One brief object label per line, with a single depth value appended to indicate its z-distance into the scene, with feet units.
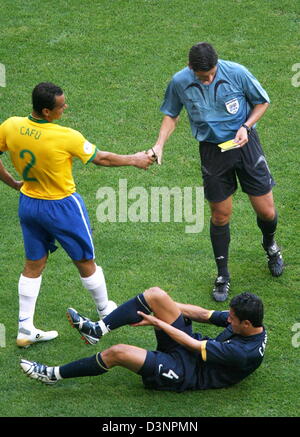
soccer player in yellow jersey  48.78
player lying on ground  46.57
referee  53.06
